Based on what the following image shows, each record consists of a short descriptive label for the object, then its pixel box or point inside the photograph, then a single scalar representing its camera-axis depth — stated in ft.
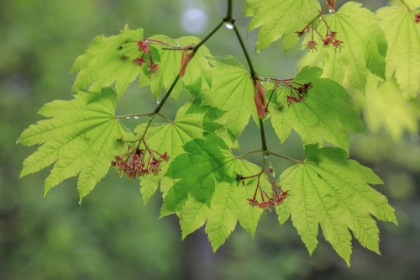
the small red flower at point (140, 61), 2.50
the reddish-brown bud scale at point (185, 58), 2.37
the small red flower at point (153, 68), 2.50
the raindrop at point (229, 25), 2.44
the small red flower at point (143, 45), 2.48
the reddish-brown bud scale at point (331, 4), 2.50
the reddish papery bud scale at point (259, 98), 2.37
